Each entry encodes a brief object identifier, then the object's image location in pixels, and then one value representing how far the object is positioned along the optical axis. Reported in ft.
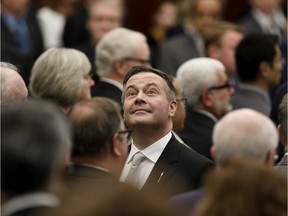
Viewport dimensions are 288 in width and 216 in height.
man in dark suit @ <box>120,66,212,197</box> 34.97
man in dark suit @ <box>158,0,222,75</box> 62.82
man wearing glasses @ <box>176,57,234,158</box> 44.52
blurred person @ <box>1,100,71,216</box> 22.24
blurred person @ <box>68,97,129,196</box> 29.99
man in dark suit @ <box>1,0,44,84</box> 64.36
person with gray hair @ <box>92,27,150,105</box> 48.13
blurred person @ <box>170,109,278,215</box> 27.87
